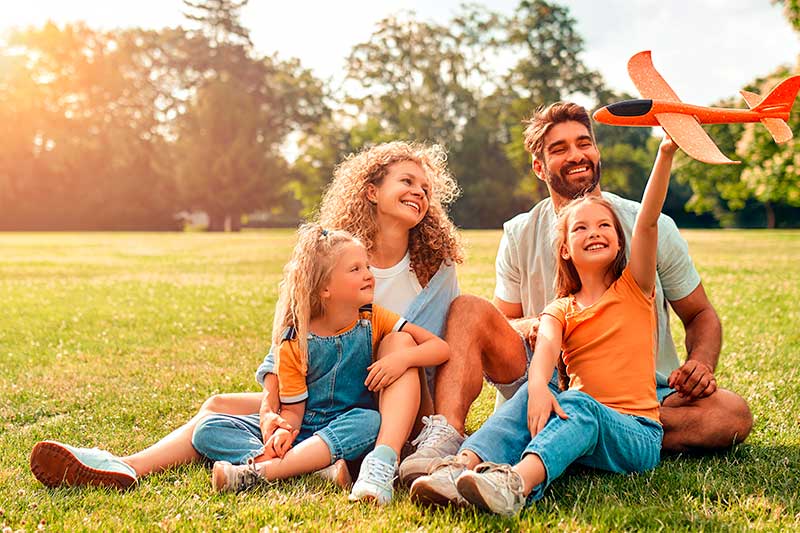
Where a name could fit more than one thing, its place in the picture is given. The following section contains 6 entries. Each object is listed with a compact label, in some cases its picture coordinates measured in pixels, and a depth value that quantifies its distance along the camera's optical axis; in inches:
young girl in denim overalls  137.5
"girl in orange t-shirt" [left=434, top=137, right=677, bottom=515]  122.1
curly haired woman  152.6
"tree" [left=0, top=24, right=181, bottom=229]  1939.0
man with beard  143.0
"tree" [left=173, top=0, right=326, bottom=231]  1909.4
